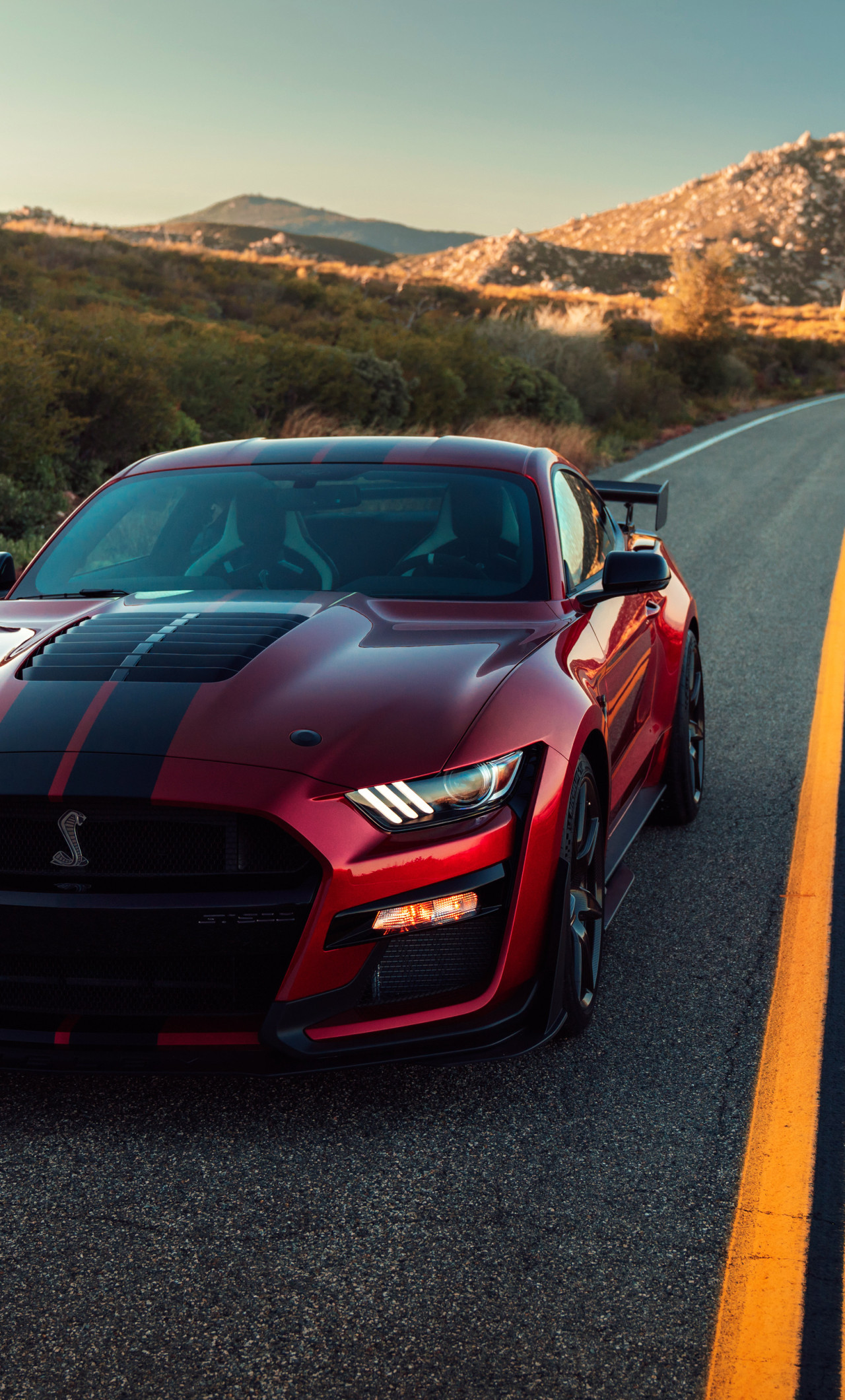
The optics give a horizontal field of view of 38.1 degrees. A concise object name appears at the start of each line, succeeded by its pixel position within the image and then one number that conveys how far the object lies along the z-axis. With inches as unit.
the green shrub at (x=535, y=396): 834.8
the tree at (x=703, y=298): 1477.6
